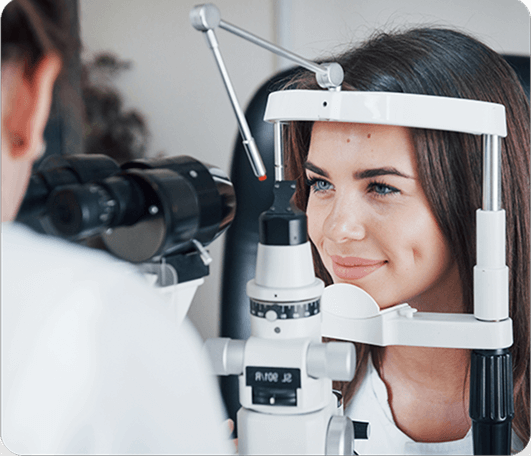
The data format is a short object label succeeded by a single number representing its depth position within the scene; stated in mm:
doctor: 688
